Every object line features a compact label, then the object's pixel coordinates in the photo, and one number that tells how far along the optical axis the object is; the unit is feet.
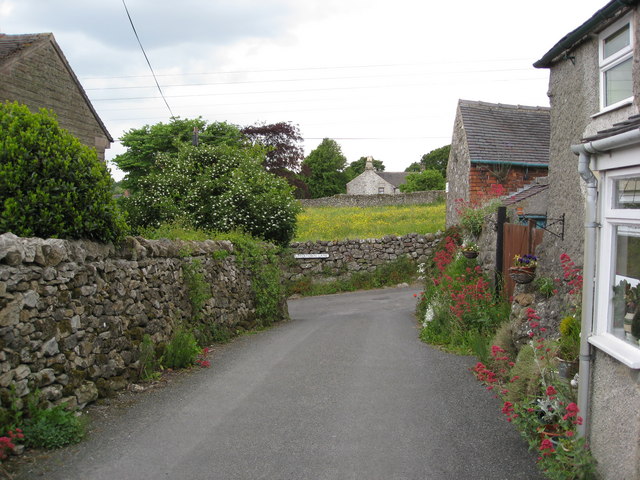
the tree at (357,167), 291.79
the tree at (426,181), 207.00
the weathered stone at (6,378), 16.76
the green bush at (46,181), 19.60
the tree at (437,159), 252.83
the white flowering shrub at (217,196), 55.21
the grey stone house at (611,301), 13.47
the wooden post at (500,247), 38.77
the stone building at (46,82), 47.16
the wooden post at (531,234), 32.86
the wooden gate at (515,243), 32.78
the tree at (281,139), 139.74
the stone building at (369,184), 252.01
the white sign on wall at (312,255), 82.43
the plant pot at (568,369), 18.65
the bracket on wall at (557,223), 30.78
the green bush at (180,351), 28.27
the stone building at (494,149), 65.77
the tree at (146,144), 95.91
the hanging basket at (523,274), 29.86
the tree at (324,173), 235.81
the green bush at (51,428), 17.18
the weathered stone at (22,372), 17.39
